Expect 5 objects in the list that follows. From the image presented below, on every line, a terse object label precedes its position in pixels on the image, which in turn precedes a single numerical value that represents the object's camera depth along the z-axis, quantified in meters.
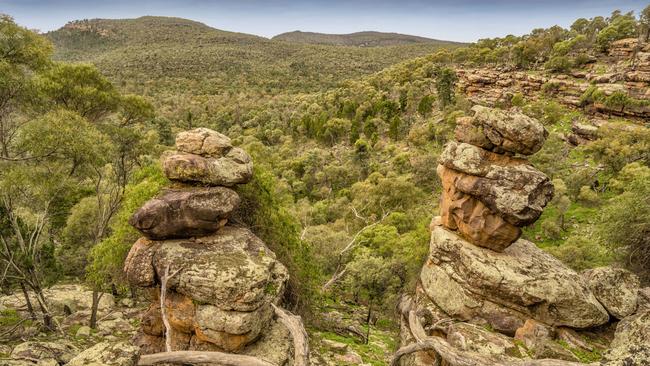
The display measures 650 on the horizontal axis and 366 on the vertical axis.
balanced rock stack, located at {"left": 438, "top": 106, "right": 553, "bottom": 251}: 13.68
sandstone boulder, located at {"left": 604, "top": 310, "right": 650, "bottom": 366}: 5.75
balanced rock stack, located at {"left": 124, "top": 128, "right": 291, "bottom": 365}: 11.61
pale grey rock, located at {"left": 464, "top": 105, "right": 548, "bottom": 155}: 14.07
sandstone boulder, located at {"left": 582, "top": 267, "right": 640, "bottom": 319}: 13.02
